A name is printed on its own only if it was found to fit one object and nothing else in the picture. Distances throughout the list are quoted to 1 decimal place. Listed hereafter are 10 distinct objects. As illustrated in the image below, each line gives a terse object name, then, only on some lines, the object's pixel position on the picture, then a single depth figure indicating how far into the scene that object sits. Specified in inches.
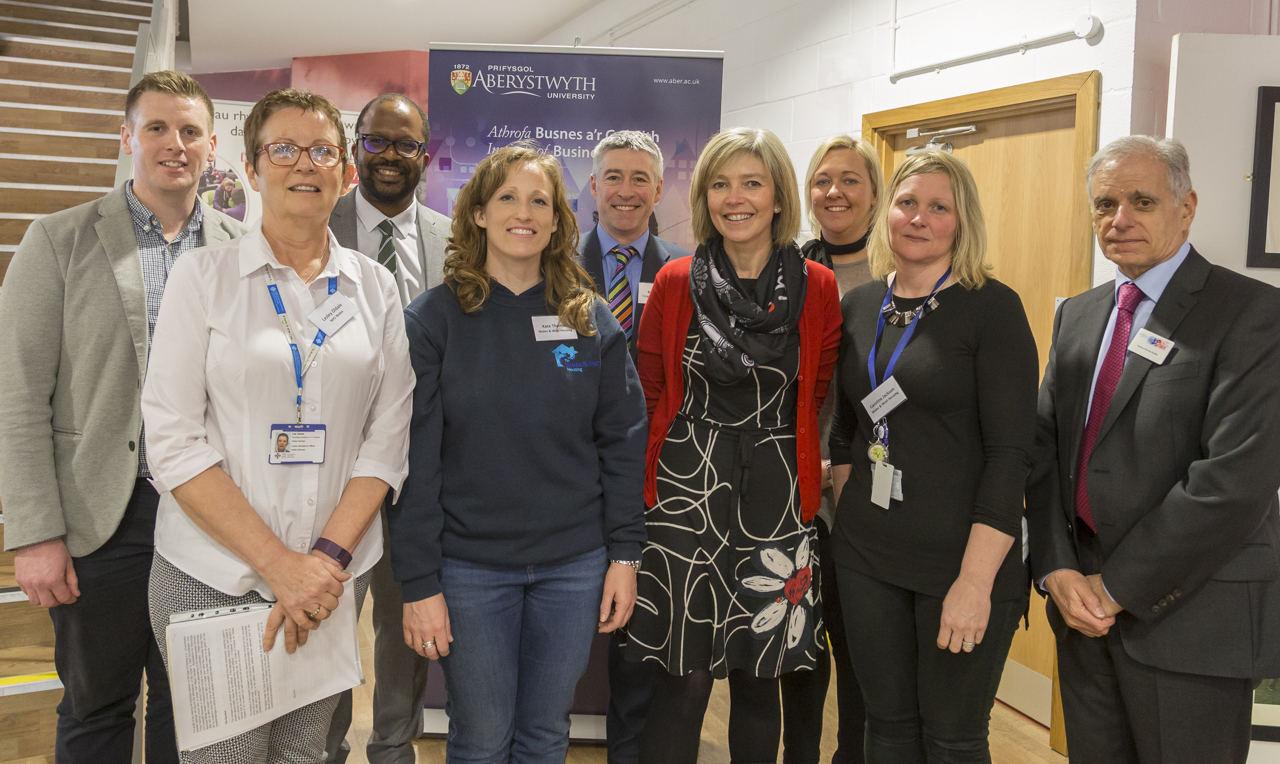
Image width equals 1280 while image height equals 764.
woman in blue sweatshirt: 65.1
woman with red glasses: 57.2
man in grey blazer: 67.0
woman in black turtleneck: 83.6
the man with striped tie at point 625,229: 99.8
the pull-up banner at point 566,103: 118.4
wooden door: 112.3
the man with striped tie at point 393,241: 88.3
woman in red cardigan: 71.4
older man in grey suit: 63.4
